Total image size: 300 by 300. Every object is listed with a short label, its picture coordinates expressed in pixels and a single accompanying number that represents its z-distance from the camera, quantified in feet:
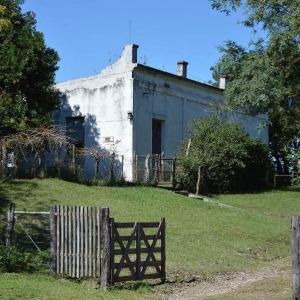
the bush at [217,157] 93.97
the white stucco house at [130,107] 98.89
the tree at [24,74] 82.74
